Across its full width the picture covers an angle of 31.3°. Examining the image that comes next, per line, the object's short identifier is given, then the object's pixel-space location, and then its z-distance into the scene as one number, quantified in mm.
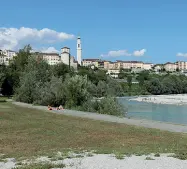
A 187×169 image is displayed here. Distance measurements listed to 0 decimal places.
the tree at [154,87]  130125
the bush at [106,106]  29083
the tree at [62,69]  71400
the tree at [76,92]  32972
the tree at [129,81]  138700
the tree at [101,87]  62947
